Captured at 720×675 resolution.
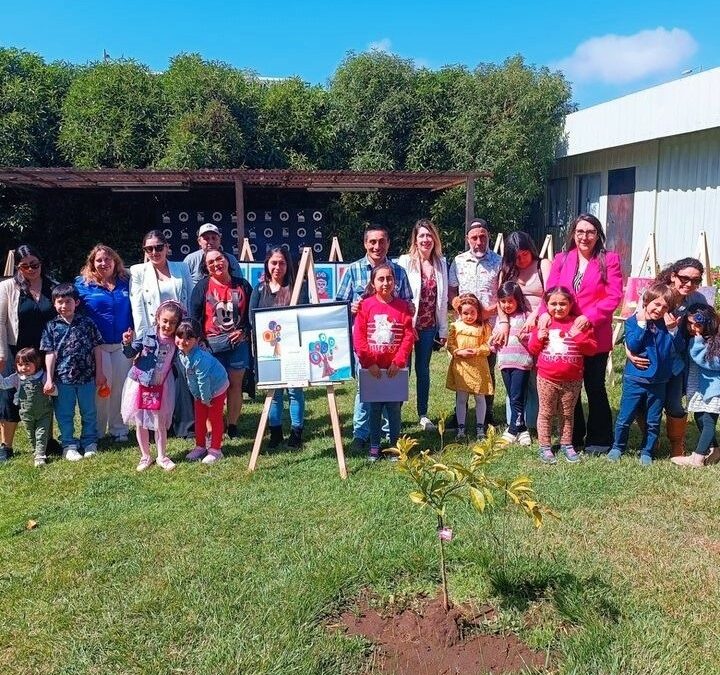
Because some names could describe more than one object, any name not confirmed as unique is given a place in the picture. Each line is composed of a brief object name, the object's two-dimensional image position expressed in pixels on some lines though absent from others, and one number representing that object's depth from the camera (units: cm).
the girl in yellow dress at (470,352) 553
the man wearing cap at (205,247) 577
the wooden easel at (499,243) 1097
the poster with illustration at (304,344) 512
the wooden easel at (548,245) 929
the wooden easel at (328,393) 489
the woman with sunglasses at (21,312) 538
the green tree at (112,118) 1381
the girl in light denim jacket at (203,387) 513
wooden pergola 1134
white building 1093
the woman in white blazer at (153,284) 559
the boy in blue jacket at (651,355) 484
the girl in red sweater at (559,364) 489
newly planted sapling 271
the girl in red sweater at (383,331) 505
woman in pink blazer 486
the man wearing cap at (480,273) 566
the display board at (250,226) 1442
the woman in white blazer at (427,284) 557
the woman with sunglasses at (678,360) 490
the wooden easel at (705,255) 642
